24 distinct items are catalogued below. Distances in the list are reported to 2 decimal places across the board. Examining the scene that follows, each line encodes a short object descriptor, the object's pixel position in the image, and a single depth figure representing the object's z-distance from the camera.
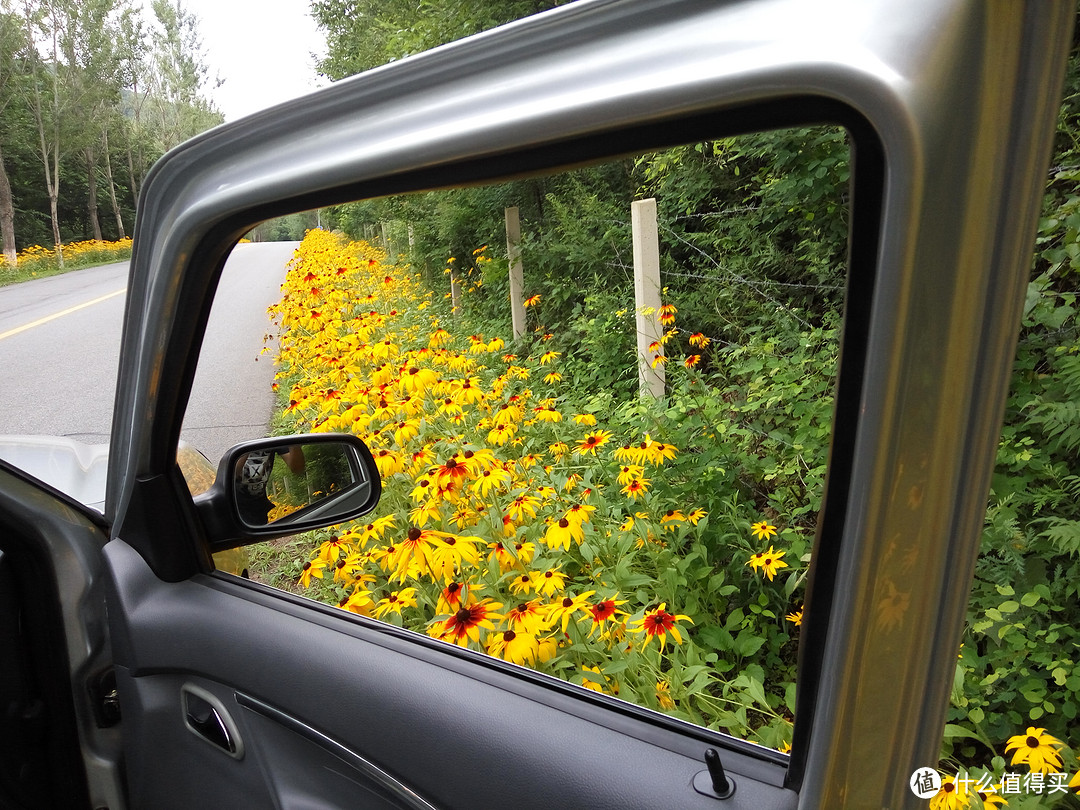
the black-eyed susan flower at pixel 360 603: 1.64
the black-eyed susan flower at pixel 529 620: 1.40
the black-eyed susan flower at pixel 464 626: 1.29
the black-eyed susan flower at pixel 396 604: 1.74
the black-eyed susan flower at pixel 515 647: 1.29
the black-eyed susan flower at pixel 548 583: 1.88
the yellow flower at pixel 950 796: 1.25
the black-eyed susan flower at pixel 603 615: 1.59
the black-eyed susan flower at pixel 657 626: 1.63
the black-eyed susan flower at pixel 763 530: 2.35
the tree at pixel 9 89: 17.97
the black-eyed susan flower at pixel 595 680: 1.48
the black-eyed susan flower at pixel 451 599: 1.54
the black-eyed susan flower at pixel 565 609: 1.50
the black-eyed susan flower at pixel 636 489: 2.64
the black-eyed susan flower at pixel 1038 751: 1.58
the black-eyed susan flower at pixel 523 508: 2.37
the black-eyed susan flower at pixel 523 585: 1.95
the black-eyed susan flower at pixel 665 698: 1.59
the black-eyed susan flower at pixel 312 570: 1.84
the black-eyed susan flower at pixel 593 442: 2.74
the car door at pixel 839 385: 0.43
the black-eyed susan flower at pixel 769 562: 2.20
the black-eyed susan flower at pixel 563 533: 2.09
